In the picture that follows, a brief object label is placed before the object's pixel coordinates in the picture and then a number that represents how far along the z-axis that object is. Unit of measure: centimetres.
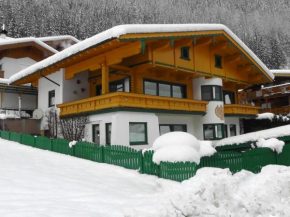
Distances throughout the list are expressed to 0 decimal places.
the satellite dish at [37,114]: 2158
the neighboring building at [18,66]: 2480
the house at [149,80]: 1605
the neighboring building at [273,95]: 3897
